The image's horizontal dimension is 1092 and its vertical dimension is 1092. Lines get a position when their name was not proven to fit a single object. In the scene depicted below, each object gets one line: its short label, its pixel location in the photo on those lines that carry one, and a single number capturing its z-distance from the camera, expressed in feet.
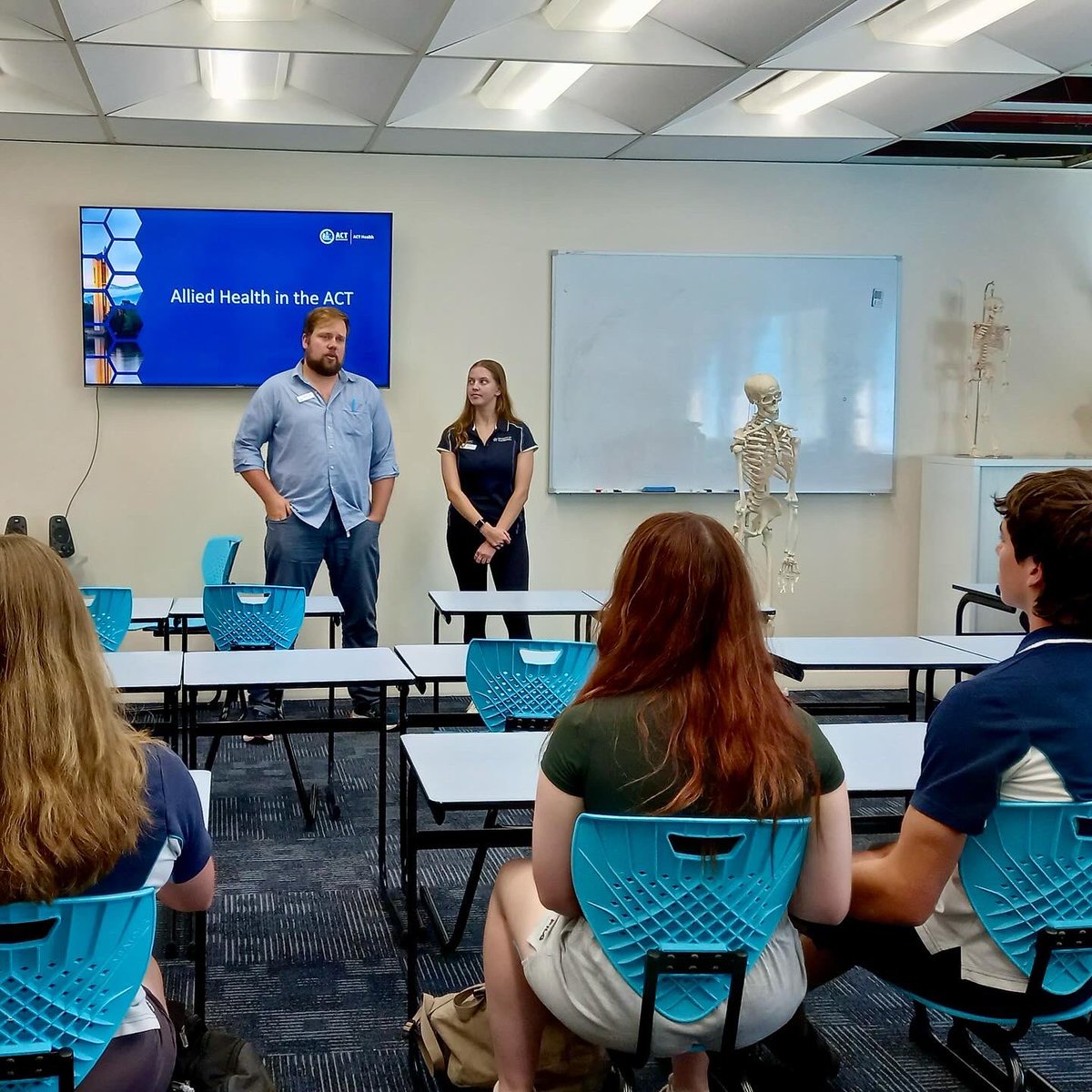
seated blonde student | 5.02
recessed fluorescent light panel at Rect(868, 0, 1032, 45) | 14.33
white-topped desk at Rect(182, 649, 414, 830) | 10.57
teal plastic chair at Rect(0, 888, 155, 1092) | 5.00
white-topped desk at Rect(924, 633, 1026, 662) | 12.46
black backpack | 6.15
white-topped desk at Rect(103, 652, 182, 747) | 10.29
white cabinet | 20.29
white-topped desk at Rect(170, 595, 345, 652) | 14.96
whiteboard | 20.71
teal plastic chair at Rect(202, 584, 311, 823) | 13.85
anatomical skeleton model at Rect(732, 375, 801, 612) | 16.07
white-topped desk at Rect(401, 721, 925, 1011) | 7.34
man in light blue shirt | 17.11
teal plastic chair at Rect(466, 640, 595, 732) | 10.65
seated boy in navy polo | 5.94
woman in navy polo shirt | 18.81
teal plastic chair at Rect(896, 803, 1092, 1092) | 6.01
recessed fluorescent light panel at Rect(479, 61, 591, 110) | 17.02
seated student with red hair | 5.70
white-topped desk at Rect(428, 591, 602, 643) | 14.85
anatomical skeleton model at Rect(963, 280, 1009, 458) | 21.27
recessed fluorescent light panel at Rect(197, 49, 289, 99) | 16.57
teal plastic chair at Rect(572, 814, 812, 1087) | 5.63
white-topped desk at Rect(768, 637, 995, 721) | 11.93
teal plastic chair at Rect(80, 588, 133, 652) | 13.17
